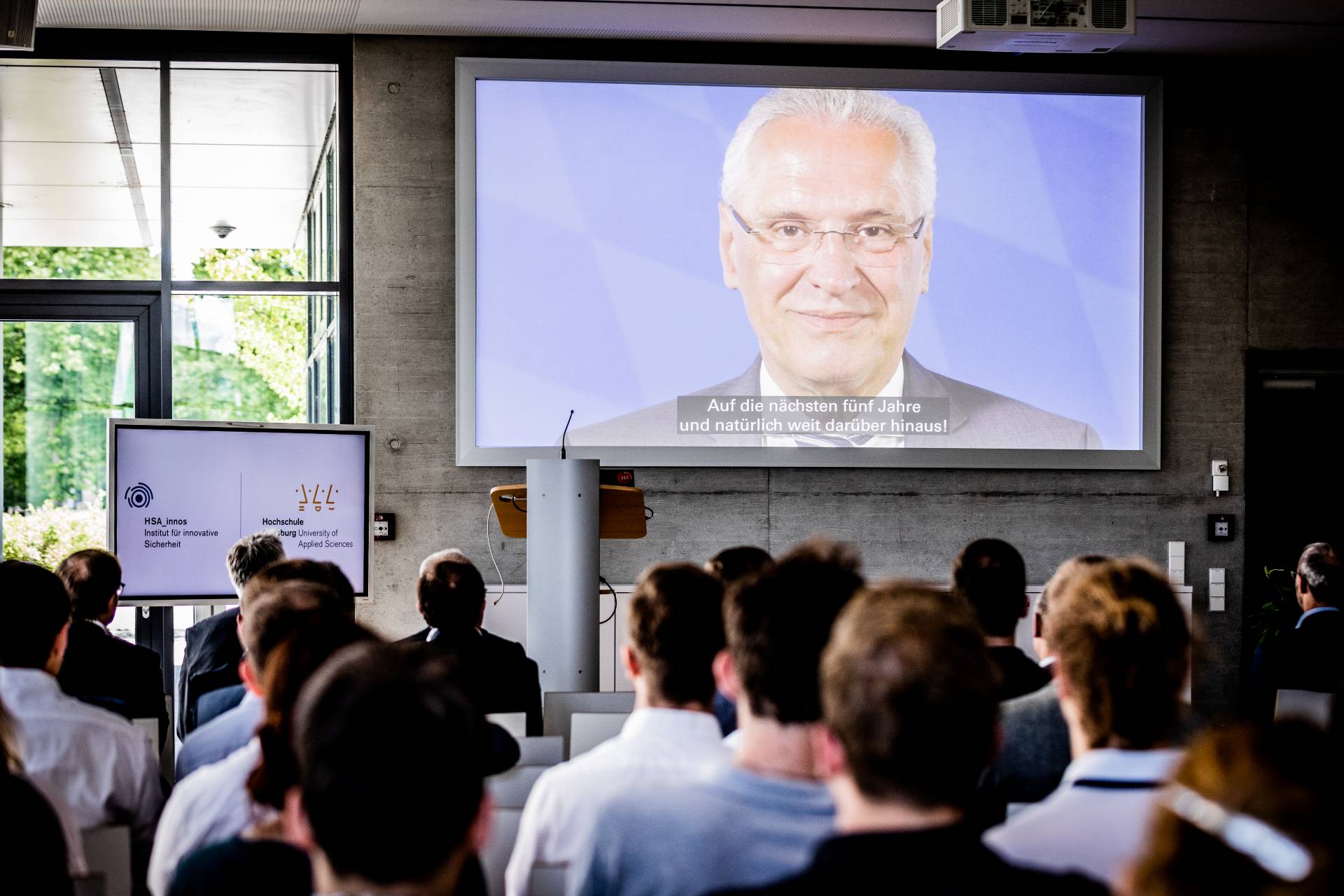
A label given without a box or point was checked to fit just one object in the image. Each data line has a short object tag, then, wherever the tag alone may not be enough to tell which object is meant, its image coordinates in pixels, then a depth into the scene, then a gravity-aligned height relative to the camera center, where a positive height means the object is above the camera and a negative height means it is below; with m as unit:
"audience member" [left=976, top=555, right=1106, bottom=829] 5.55 -0.68
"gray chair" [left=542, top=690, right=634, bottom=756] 7.53 -0.80
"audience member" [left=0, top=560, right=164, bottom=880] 5.34 -0.64
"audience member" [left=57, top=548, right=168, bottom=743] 7.89 -0.70
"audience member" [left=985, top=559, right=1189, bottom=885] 3.48 -0.41
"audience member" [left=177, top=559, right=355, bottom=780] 5.18 -0.65
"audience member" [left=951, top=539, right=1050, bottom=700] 6.81 -0.39
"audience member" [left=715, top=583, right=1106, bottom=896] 2.51 -0.33
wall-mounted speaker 10.55 +1.77
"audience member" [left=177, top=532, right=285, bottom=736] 8.17 -0.72
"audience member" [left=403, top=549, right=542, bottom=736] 8.20 -0.64
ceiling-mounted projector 11.12 +1.88
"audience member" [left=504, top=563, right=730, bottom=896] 4.08 -0.51
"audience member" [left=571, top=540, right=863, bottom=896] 3.48 -0.50
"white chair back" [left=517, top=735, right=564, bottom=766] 6.11 -0.76
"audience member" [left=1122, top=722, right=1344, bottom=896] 1.78 -0.28
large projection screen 13.69 +0.99
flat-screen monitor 11.45 -0.27
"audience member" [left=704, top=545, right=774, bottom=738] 6.78 -0.35
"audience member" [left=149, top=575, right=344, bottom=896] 4.20 -0.63
